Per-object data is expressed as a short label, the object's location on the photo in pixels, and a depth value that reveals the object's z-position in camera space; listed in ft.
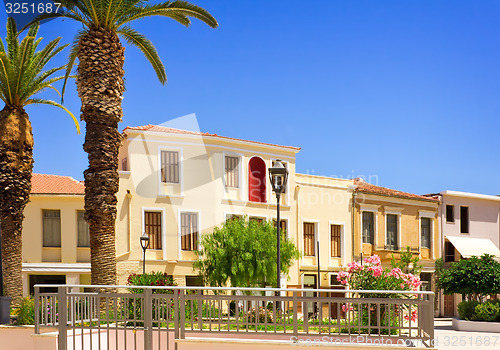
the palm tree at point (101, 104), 59.72
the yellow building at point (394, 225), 129.29
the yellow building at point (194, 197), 103.55
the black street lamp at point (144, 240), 87.53
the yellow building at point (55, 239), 102.06
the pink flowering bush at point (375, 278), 55.52
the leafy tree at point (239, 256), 100.37
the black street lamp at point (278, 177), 51.96
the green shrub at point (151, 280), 65.66
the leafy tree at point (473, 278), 93.40
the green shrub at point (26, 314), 53.52
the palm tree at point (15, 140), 75.46
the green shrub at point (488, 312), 86.58
